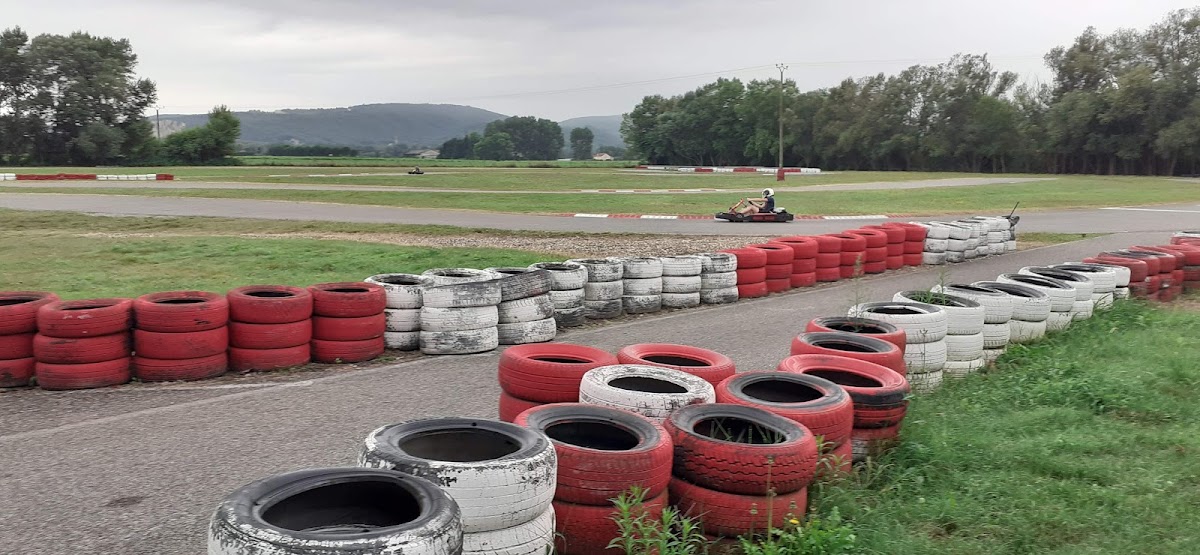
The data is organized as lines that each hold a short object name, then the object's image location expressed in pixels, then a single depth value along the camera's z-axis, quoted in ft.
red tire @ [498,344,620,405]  15.89
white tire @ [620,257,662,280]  33.24
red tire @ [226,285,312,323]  23.26
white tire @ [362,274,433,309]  25.89
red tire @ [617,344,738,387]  17.62
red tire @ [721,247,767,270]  37.40
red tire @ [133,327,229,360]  21.99
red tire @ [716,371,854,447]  14.26
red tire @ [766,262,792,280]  39.22
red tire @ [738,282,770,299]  37.42
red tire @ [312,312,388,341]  24.54
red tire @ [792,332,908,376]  18.78
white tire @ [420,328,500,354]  25.86
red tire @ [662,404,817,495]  11.99
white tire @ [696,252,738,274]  35.88
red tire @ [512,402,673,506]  11.25
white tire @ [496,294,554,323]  27.22
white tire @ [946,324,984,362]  22.98
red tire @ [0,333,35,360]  21.30
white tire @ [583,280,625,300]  31.94
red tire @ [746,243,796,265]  39.17
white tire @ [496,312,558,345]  27.25
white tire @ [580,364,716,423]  14.44
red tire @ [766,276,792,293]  39.13
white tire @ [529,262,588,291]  30.35
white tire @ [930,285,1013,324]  24.73
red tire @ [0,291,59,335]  21.21
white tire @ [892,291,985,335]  22.94
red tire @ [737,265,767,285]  37.50
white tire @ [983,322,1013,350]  24.67
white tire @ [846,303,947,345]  21.57
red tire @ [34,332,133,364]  21.09
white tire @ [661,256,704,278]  34.55
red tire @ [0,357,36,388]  21.31
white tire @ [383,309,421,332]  25.88
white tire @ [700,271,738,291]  35.88
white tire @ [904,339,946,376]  21.40
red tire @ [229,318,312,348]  23.22
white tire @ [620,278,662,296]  33.24
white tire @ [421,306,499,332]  25.91
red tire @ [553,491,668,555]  11.36
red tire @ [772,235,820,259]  40.64
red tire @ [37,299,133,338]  21.13
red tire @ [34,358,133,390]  21.17
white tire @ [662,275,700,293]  34.50
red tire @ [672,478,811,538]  12.11
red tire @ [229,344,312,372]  23.29
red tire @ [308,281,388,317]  24.52
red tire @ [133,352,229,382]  22.04
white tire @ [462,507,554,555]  10.31
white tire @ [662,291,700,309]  34.60
